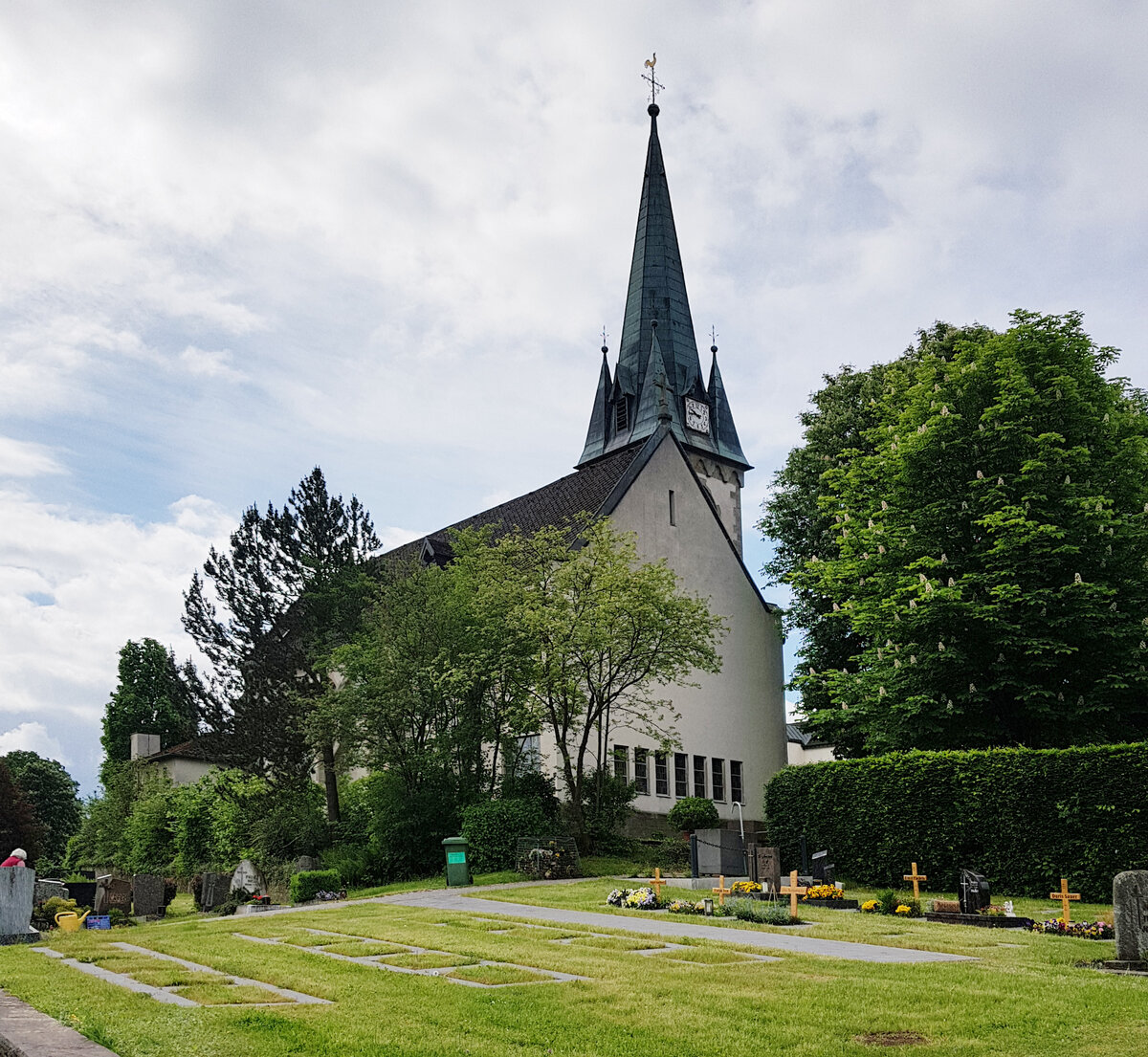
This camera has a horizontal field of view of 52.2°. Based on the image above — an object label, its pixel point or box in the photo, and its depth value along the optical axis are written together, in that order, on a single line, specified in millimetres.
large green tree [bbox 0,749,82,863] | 82688
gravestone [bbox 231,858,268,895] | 35500
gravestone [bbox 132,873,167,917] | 28116
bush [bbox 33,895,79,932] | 19889
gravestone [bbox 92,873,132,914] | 24859
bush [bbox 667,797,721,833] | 34938
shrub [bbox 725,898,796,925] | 16734
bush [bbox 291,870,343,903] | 26844
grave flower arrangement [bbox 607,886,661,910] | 19375
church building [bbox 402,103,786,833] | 38188
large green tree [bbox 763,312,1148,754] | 26891
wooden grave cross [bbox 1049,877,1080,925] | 16672
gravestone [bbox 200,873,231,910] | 28688
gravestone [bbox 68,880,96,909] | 24234
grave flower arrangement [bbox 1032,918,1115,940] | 15320
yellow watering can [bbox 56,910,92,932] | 18797
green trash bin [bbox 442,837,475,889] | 26553
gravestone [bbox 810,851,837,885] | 21422
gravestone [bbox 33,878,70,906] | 22906
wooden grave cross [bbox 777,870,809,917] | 17172
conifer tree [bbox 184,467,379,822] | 36688
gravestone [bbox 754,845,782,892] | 20688
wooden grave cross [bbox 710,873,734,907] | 19909
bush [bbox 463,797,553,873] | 28500
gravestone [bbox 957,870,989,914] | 17500
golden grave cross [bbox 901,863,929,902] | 20375
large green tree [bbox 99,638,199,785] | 66688
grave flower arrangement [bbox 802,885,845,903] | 20203
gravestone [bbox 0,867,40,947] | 15531
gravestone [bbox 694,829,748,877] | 24562
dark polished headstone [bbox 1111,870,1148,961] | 11898
